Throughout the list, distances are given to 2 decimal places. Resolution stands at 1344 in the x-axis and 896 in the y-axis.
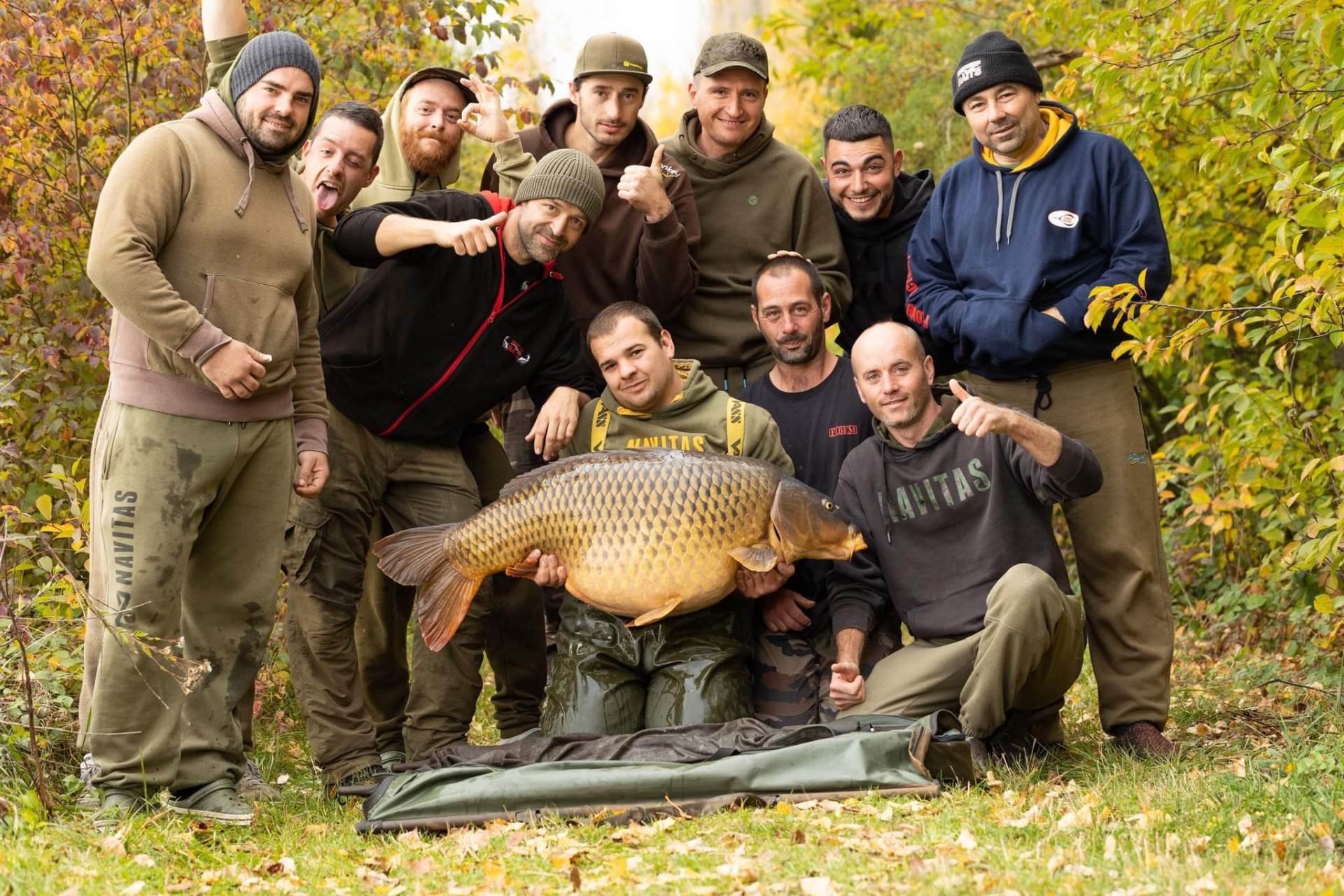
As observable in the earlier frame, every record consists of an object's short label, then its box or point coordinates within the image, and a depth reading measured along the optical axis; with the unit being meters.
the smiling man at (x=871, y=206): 6.51
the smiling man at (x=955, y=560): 5.11
